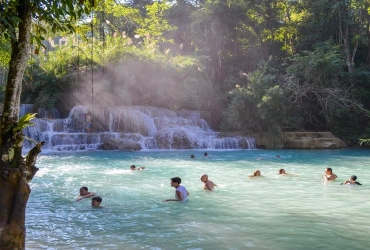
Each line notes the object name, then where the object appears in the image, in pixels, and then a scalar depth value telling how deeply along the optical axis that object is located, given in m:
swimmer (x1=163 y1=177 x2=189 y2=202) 8.91
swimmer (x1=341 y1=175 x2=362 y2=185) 11.05
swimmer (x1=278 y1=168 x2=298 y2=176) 12.95
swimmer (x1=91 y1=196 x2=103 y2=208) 8.38
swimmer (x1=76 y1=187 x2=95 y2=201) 9.16
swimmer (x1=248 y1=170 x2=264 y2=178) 12.36
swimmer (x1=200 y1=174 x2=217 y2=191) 10.24
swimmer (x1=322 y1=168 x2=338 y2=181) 11.68
